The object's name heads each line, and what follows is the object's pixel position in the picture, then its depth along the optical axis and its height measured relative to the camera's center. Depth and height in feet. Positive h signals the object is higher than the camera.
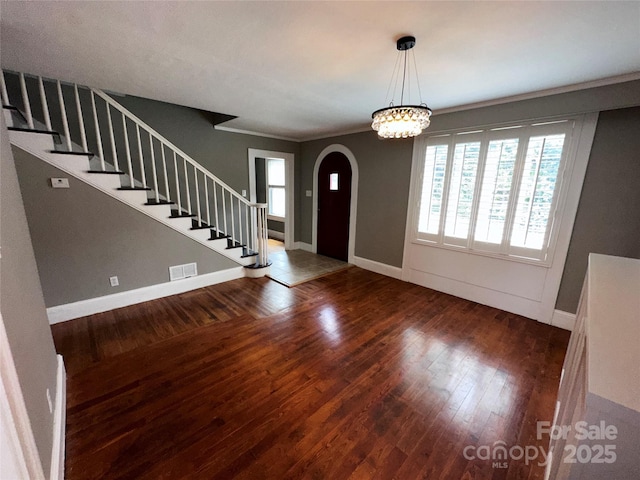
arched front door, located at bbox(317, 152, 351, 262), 15.40 -0.85
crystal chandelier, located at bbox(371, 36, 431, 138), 5.52 +1.74
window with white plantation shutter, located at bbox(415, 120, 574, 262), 8.70 +0.29
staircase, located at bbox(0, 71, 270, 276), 7.90 +0.93
